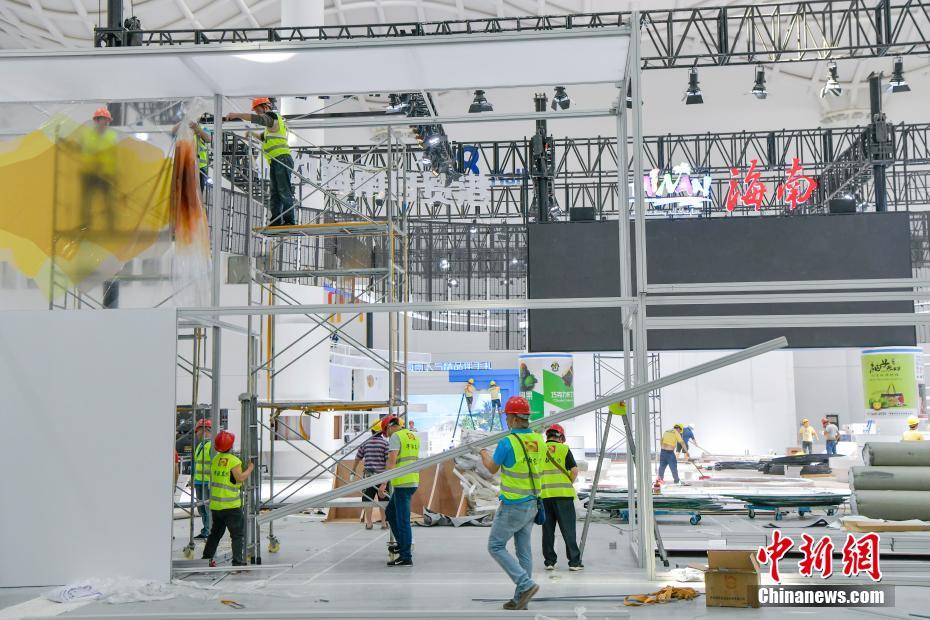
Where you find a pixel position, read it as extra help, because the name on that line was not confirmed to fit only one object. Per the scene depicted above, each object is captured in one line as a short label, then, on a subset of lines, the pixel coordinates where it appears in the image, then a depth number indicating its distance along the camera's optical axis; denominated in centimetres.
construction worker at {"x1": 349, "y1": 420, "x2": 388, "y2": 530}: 1189
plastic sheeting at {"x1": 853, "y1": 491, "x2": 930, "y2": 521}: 1241
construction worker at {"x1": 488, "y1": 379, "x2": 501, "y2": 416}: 2834
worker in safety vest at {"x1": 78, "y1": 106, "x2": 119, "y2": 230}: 1040
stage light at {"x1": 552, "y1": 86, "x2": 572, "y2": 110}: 2475
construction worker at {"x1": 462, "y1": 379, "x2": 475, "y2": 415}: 2884
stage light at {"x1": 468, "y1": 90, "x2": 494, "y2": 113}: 2495
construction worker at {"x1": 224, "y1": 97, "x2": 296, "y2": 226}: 1204
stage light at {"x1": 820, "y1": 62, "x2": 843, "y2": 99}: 2441
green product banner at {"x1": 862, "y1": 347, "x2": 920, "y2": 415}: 2205
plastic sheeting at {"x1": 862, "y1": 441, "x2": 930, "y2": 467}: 1320
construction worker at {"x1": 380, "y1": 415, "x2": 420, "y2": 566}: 1049
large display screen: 2152
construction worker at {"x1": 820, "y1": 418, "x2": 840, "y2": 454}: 2650
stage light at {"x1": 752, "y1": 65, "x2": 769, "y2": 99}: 2503
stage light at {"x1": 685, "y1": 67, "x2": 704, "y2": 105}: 2406
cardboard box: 780
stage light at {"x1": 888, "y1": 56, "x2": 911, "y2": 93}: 2411
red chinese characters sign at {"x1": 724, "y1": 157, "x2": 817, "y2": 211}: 2711
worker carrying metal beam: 745
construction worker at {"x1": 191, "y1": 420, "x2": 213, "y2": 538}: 1144
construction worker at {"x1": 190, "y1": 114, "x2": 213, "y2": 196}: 1102
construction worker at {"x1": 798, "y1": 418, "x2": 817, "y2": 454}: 2772
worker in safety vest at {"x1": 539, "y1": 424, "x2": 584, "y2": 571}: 1020
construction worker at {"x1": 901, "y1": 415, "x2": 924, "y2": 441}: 1684
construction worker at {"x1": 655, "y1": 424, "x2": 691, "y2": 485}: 2031
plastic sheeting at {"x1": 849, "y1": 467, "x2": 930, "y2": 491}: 1284
